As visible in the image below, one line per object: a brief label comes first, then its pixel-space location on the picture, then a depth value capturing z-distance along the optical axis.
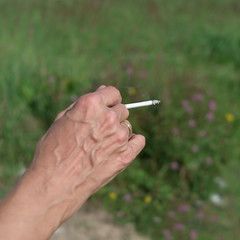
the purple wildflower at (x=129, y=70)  3.74
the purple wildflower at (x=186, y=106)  3.46
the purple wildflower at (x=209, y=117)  3.46
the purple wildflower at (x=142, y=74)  3.72
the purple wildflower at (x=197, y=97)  3.53
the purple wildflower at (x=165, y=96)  3.49
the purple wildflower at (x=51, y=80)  3.79
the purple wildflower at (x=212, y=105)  3.52
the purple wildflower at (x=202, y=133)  3.39
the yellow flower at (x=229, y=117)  3.63
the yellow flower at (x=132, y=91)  3.25
